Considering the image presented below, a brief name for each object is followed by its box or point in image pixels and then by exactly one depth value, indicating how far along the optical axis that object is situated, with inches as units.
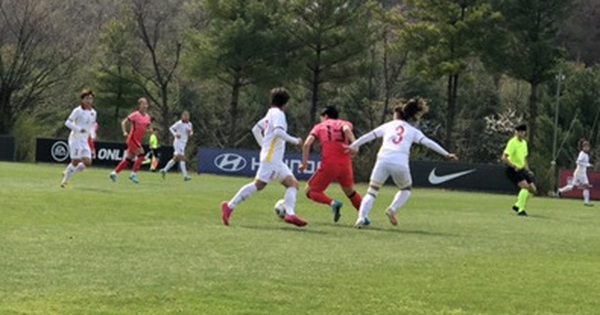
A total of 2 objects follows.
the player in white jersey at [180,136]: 1322.6
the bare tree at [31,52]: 2578.7
